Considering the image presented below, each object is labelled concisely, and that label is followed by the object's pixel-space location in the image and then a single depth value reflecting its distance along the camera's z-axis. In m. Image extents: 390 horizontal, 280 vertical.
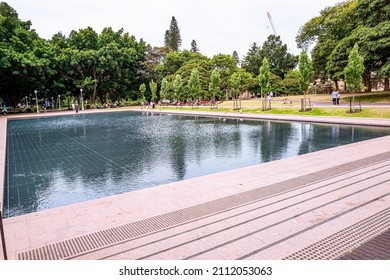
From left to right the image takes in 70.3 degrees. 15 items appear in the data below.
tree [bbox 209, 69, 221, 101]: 33.66
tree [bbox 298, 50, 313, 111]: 23.12
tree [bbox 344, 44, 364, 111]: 19.52
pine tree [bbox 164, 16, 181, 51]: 76.00
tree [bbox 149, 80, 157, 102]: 46.62
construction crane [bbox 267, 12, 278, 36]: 87.69
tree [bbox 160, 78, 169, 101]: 45.09
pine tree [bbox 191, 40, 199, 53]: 79.94
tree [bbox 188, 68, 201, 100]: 37.31
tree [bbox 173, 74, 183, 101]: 41.53
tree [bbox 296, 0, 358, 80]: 34.50
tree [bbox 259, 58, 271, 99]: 27.00
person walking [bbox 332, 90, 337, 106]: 25.59
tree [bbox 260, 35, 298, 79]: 59.31
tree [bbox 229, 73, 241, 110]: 31.00
